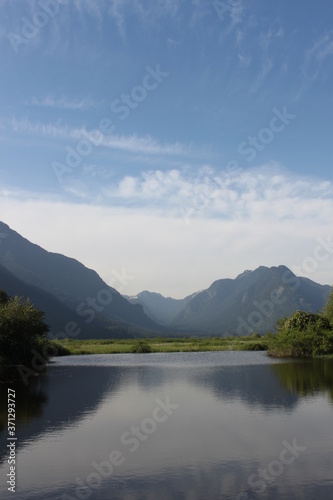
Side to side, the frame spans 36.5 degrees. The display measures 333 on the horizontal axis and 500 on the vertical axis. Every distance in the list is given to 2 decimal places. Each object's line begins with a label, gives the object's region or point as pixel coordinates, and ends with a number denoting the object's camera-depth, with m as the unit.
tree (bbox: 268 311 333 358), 91.19
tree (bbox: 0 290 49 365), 67.88
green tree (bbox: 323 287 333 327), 98.65
